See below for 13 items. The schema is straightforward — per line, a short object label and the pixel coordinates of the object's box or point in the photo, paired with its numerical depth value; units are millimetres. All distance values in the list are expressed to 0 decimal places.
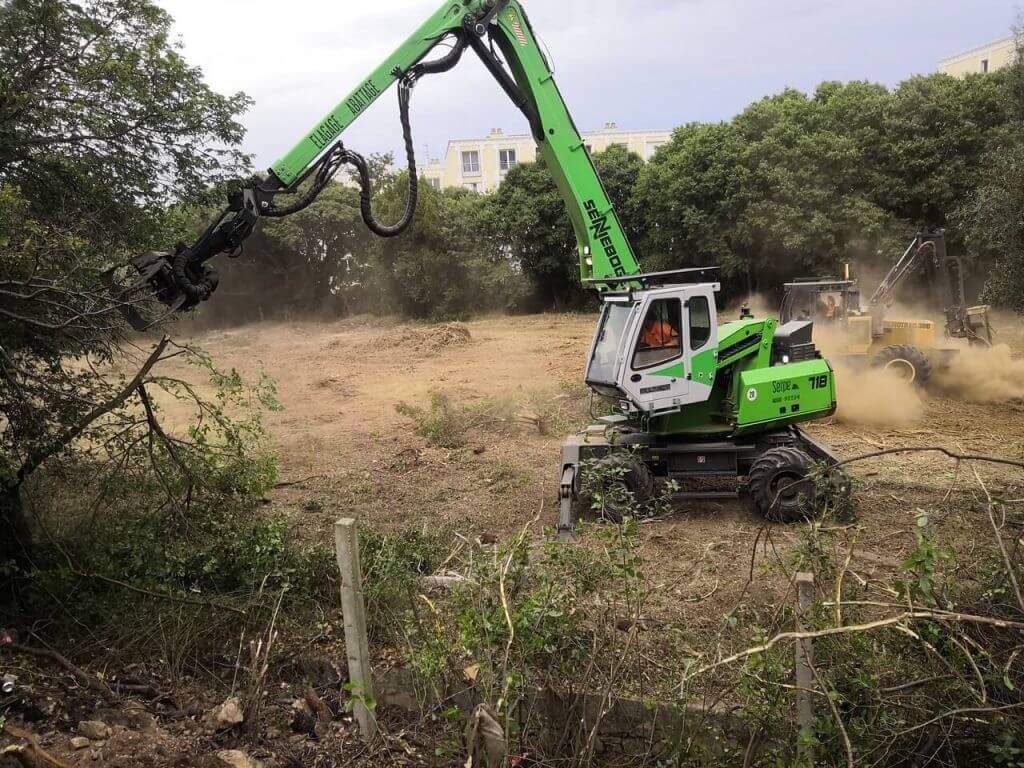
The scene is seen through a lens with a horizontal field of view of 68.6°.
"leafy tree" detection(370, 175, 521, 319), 28406
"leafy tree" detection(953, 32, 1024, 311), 13156
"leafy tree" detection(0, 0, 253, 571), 4914
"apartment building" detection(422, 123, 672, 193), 52938
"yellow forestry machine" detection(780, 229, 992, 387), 11758
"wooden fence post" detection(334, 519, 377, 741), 3342
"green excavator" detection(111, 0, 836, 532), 6535
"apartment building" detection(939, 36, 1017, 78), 37688
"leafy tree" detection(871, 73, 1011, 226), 19422
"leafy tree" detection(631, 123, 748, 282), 22859
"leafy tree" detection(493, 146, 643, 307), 26922
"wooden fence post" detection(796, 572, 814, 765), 2738
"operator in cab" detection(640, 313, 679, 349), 6786
